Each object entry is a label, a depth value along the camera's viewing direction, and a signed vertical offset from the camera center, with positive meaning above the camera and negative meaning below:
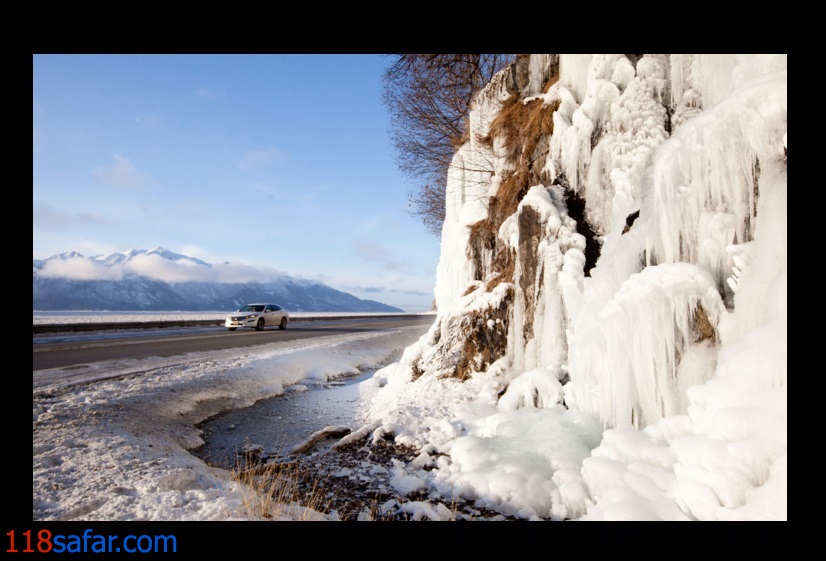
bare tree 10.88 +5.86
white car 21.80 -2.52
